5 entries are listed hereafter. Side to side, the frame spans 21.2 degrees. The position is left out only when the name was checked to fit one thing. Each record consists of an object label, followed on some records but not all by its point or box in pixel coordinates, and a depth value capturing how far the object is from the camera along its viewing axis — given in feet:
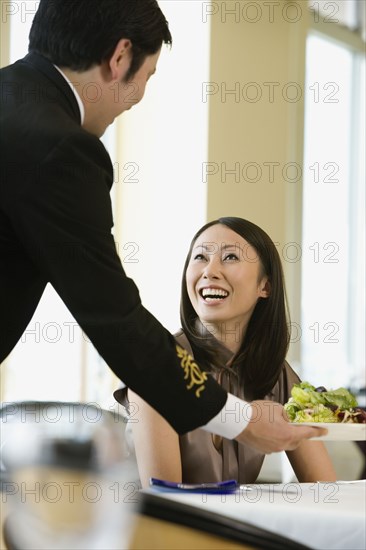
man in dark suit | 5.31
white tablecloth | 5.59
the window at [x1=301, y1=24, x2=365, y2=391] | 24.04
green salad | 7.16
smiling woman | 8.08
